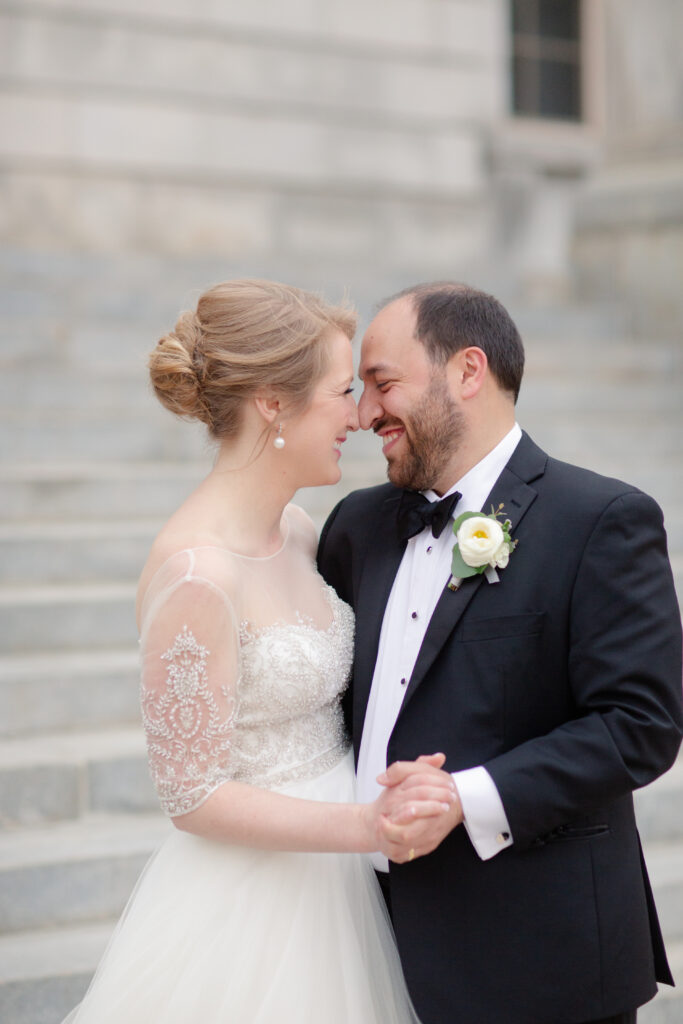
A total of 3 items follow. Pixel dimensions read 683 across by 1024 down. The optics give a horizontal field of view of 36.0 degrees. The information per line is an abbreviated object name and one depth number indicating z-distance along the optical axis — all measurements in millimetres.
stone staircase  3615
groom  2145
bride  2273
